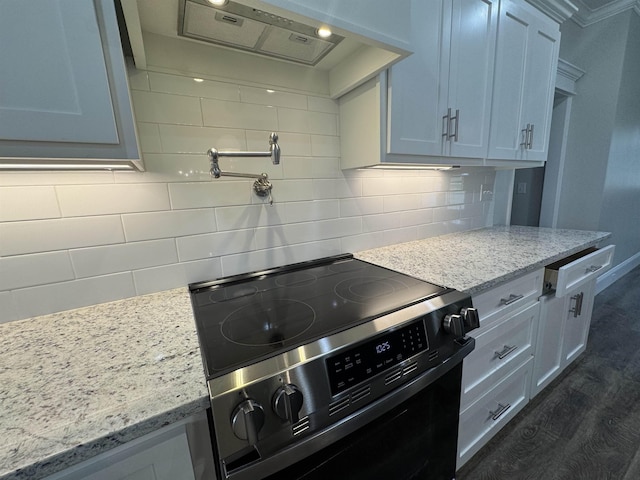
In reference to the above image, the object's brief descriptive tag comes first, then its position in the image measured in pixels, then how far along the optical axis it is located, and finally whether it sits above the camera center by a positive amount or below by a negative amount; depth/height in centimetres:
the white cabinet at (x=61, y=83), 50 +24
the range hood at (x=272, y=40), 73 +50
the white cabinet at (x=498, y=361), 103 -75
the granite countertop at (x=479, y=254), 102 -35
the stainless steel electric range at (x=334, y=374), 52 -40
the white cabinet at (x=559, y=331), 135 -84
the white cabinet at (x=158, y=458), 44 -44
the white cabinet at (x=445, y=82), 102 +41
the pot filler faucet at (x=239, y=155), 86 +12
